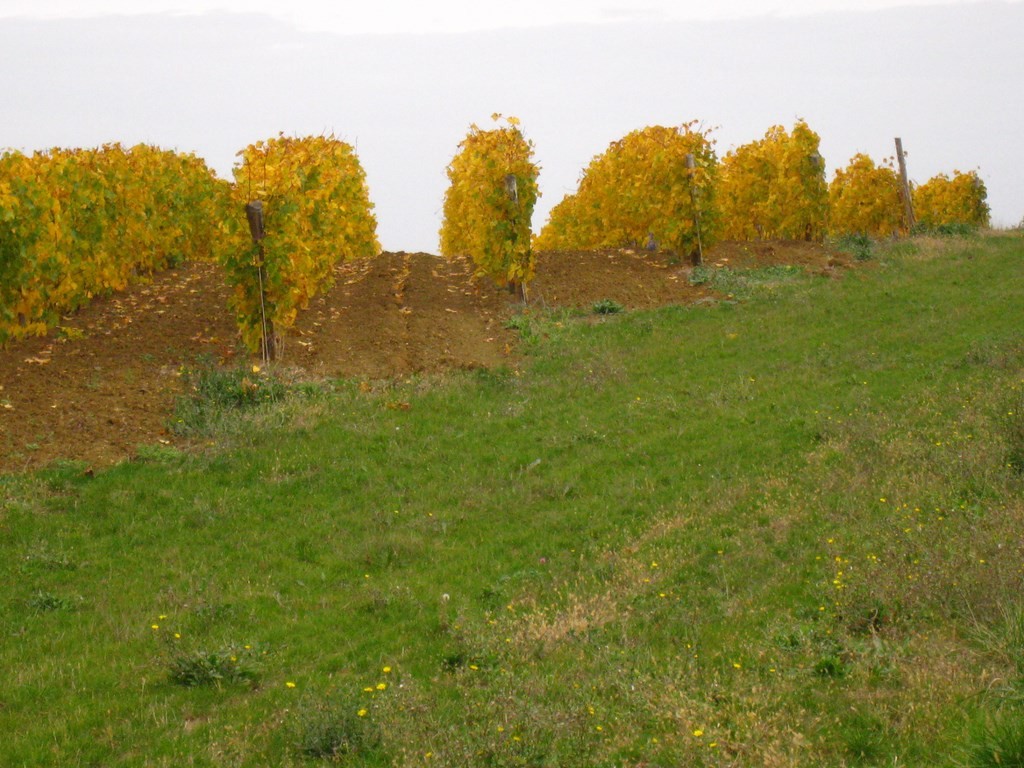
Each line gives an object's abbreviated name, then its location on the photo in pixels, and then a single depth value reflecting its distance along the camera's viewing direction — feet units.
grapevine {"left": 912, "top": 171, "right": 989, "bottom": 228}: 139.13
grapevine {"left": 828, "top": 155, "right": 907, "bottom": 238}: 127.34
